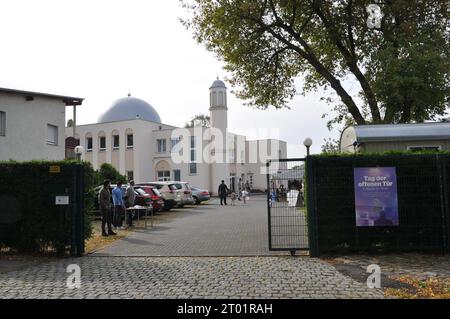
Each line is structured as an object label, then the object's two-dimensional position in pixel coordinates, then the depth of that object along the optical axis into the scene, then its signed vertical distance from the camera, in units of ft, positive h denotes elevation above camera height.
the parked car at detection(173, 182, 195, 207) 90.05 -0.62
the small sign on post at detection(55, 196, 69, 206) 35.46 -0.60
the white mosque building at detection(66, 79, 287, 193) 180.65 +18.30
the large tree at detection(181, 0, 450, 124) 64.13 +23.46
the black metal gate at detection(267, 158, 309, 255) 34.55 -0.98
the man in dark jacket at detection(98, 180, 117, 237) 46.93 -1.41
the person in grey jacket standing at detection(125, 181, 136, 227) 57.57 -1.16
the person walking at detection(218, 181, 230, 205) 107.45 -0.66
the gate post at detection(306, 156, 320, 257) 33.58 -1.65
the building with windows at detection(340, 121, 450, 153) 47.83 +5.30
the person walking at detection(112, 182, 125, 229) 52.54 -1.49
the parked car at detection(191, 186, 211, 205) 110.52 -1.35
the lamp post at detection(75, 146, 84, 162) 58.98 +5.65
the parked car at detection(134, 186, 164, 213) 72.57 -1.06
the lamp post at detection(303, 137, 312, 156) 43.08 +4.47
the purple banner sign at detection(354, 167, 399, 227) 33.71 -0.78
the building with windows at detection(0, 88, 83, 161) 84.64 +14.13
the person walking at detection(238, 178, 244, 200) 134.22 -2.03
